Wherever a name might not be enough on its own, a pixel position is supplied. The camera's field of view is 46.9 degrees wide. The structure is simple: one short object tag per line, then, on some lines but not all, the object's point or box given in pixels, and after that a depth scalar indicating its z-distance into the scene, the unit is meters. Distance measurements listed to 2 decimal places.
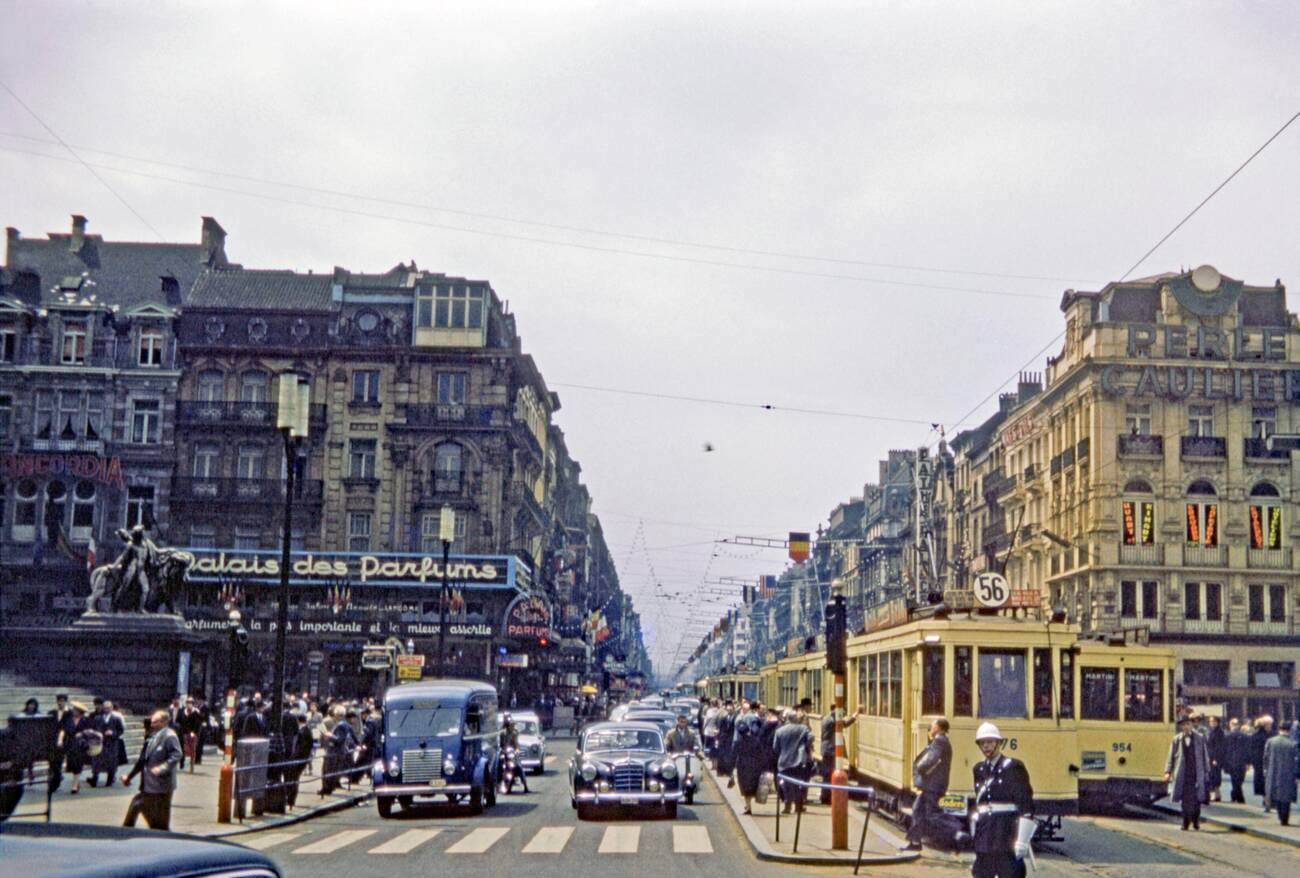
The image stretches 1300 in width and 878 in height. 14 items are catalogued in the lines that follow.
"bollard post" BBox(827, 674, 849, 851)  18.41
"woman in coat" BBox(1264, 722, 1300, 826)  24.16
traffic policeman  11.96
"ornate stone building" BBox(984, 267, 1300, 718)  58.88
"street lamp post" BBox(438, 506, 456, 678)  45.38
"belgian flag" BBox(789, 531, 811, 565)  53.72
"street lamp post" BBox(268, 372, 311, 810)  24.43
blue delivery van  24.91
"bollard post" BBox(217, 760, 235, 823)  21.41
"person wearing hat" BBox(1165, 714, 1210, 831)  22.59
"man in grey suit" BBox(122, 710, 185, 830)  17.11
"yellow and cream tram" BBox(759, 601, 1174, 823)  20.00
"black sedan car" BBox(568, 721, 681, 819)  23.53
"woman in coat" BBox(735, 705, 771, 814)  24.62
